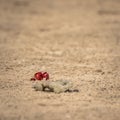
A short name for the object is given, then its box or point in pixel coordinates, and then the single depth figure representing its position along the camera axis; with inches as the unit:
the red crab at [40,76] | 528.1
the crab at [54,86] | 484.7
